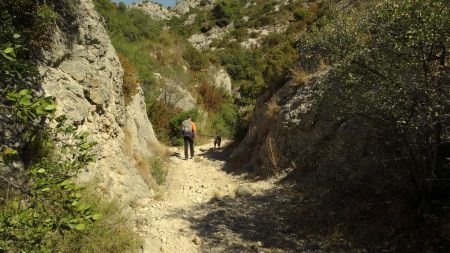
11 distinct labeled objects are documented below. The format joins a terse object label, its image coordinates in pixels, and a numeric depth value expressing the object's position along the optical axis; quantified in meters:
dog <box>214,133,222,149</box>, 17.09
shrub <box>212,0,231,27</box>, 45.78
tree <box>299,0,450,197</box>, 5.00
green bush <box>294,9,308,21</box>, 33.49
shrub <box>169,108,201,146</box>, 17.59
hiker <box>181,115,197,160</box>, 14.44
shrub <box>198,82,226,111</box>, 27.53
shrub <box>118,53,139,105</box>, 11.86
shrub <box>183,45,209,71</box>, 29.53
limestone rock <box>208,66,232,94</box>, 30.43
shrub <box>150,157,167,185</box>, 10.49
